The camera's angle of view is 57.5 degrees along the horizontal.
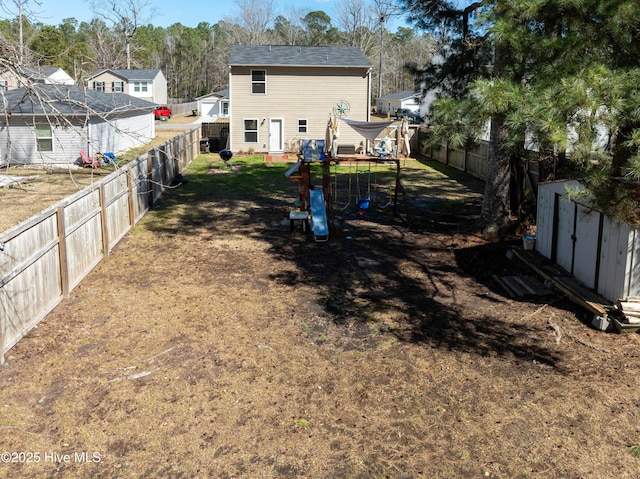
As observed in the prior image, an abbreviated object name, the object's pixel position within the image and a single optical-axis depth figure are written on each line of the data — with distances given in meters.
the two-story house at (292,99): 32.19
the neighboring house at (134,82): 59.78
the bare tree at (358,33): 75.06
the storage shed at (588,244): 8.59
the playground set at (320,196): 14.30
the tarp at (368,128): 17.31
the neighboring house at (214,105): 63.38
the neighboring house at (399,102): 63.62
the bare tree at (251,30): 83.94
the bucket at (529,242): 11.88
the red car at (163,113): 58.94
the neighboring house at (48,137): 24.58
